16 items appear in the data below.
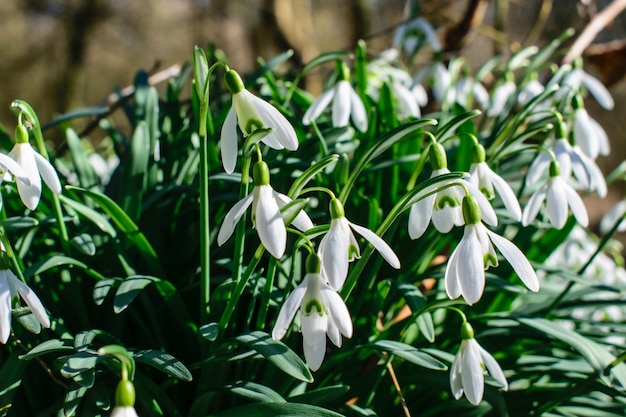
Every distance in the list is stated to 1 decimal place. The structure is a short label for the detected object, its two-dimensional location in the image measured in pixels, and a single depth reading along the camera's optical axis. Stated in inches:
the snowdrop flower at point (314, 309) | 13.8
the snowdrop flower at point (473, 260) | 14.0
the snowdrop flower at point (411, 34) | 27.2
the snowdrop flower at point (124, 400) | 12.7
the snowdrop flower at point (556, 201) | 16.6
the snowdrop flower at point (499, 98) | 24.3
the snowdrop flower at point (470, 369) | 15.0
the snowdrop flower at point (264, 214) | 13.6
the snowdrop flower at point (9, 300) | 14.0
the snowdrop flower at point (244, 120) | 14.2
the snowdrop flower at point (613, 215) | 25.0
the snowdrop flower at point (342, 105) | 18.7
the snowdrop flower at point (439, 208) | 15.0
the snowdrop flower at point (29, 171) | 14.3
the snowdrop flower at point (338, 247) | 13.7
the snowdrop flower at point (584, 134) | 19.5
